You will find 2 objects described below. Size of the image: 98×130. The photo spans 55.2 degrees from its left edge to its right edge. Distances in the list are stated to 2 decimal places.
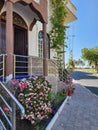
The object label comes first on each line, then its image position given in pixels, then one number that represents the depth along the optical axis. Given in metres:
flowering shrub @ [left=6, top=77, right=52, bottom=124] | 2.55
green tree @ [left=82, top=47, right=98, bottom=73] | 24.12
